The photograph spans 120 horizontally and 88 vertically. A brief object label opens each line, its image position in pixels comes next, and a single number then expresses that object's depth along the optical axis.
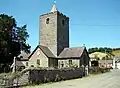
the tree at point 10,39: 24.48
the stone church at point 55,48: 25.22
